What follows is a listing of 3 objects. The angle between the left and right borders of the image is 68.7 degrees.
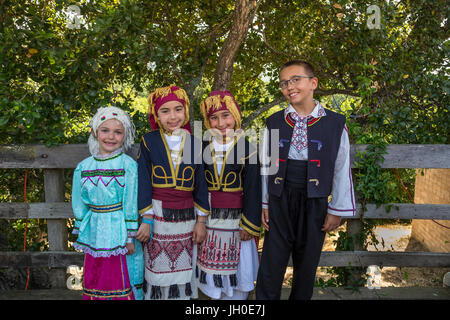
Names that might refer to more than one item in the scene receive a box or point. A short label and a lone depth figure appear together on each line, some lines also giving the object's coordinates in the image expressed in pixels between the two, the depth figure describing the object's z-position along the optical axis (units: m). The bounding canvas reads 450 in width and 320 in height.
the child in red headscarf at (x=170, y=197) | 2.45
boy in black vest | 2.26
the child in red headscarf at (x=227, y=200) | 2.50
